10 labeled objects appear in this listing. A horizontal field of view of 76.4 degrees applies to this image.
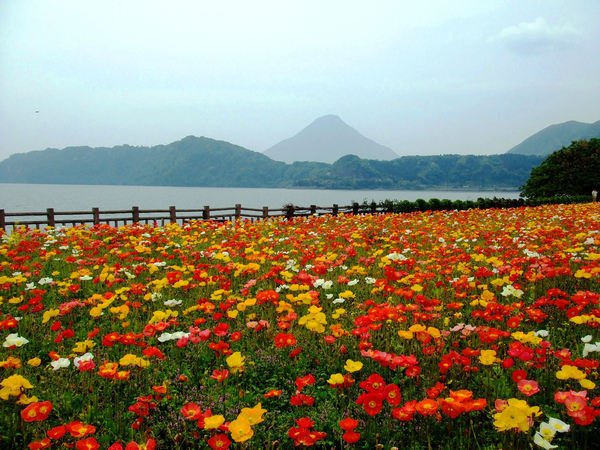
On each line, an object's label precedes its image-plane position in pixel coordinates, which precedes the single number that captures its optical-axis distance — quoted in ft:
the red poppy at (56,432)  6.21
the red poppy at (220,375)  7.87
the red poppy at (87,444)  6.28
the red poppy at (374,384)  7.44
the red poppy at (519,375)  7.74
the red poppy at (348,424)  5.98
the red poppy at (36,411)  6.74
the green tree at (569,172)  152.25
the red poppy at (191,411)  7.00
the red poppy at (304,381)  7.44
